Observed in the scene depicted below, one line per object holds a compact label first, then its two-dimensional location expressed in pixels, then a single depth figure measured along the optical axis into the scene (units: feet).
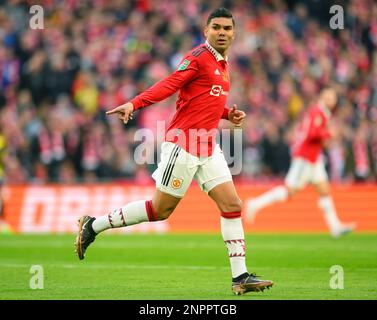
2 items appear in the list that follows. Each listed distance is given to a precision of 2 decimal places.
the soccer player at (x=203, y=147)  63.46
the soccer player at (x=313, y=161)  119.55
